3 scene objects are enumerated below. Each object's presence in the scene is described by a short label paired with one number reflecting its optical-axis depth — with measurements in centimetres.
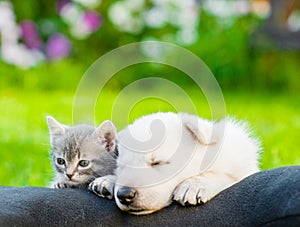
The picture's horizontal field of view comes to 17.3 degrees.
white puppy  352
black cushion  332
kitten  404
